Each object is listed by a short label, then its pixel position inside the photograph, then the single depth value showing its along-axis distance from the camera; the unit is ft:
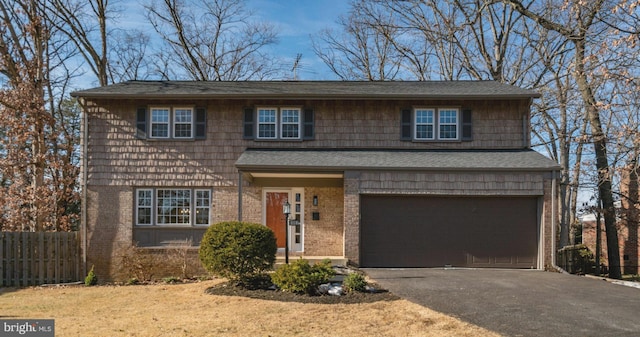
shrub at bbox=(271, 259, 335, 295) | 33.19
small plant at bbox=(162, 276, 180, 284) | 45.80
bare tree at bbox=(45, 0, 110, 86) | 70.13
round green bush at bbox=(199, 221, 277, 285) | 36.06
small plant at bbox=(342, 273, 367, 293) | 33.50
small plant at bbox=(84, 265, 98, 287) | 46.29
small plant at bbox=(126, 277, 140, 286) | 46.08
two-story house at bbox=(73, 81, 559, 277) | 50.11
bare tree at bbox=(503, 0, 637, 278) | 52.85
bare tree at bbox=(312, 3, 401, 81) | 87.70
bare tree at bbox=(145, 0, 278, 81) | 88.28
